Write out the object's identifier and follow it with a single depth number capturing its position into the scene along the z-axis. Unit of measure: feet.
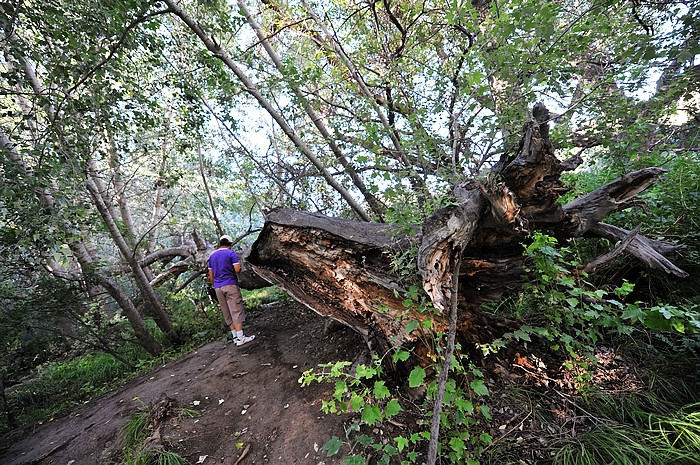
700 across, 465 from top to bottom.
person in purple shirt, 15.40
